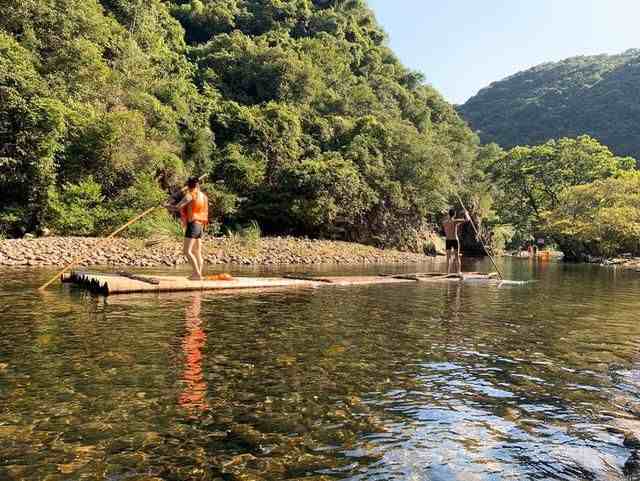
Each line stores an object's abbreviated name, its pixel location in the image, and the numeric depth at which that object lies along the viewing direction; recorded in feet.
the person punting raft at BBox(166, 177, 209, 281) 39.29
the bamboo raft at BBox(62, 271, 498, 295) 38.79
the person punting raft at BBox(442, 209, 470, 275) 61.82
